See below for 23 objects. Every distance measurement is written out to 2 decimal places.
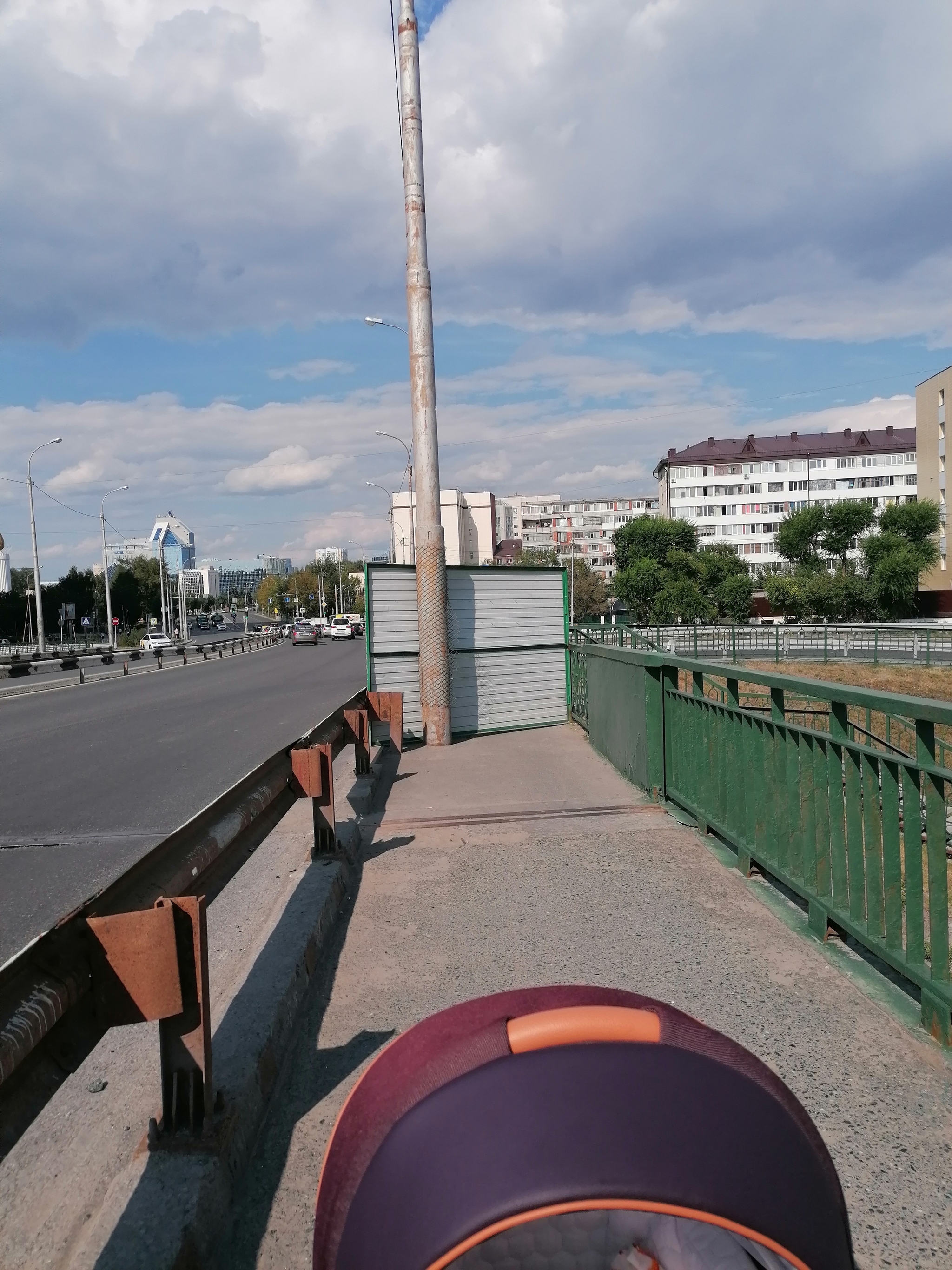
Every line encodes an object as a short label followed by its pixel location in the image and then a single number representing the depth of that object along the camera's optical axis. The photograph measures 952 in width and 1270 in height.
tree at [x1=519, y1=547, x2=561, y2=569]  113.69
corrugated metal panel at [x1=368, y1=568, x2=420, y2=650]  12.39
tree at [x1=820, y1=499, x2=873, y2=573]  80.12
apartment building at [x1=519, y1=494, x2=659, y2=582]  167.00
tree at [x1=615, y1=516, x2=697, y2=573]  91.88
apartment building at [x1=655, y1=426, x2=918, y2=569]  117.75
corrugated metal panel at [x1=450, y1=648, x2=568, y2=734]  13.01
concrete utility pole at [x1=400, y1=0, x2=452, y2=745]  12.10
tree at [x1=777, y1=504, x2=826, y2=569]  82.00
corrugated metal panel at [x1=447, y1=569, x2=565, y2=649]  13.03
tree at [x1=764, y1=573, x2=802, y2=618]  69.62
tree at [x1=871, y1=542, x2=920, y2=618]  66.81
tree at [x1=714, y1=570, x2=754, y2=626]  78.75
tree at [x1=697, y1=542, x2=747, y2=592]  82.03
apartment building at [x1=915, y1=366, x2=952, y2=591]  71.75
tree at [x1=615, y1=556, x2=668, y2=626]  84.25
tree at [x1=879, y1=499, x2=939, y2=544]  70.50
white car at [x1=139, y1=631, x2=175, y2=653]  61.26
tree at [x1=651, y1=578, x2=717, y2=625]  77.56
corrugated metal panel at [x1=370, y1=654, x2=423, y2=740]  12.41
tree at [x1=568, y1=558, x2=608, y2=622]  98.00
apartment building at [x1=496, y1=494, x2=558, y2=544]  181.25
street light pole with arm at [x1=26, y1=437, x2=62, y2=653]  49.47
